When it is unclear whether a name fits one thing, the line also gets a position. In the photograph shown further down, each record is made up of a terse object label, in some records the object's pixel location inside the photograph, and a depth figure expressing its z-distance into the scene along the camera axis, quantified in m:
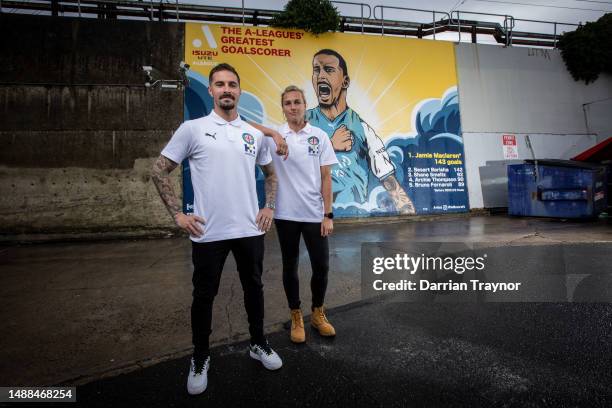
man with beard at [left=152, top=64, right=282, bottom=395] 2.00
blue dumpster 8.30
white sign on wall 11.12
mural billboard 9.40
